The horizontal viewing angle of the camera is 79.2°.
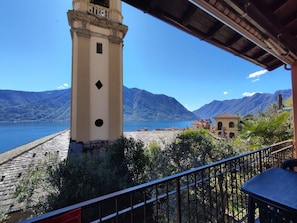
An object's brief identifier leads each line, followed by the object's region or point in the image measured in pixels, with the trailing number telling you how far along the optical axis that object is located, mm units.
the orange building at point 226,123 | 27219
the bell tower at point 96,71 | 9586
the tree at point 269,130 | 6559
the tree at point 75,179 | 5582
